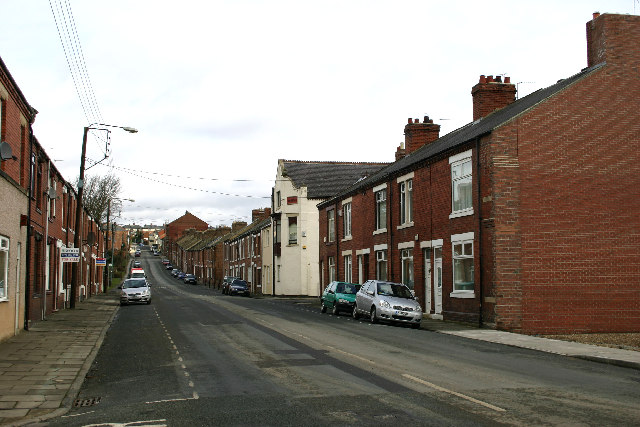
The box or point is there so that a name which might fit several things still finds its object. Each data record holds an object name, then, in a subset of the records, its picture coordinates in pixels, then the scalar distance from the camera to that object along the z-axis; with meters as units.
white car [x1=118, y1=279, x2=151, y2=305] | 38.84
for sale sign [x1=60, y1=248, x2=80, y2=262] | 26.23
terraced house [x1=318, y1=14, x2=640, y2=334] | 21.61
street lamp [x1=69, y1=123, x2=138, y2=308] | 31.10
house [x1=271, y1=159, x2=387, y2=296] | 54.91
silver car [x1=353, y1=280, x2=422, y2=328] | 23.31
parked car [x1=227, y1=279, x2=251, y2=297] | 60.66
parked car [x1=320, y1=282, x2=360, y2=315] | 29.52
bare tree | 73.75
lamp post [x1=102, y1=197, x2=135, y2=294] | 61.38
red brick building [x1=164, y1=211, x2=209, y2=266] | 168.07
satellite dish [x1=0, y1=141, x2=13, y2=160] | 16.62
